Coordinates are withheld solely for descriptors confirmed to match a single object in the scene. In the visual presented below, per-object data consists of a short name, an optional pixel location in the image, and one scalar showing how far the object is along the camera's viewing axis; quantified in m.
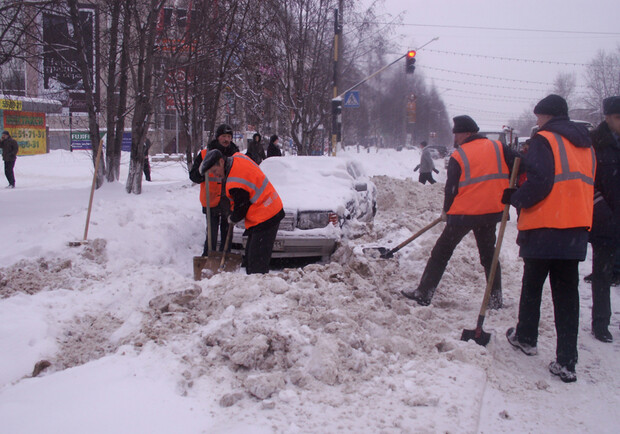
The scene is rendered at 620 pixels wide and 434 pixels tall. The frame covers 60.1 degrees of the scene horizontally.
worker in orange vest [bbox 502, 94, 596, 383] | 3.53
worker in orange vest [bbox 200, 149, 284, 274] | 5.04
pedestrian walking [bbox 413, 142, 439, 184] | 17.42
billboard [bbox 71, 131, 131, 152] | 29.48
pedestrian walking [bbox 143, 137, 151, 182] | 17.02
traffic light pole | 17.17
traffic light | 19.91
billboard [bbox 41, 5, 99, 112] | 11.79
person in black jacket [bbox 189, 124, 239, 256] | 6.46
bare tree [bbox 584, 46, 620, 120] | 50.88
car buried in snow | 6.74
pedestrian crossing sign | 17.69
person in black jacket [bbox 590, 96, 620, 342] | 4.27
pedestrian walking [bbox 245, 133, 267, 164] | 13.65
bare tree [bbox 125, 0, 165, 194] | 11.30
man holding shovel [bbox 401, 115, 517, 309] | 4.75
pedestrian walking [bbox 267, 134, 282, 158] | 14.26
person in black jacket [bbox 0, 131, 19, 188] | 14.77
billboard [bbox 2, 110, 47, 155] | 31.22
